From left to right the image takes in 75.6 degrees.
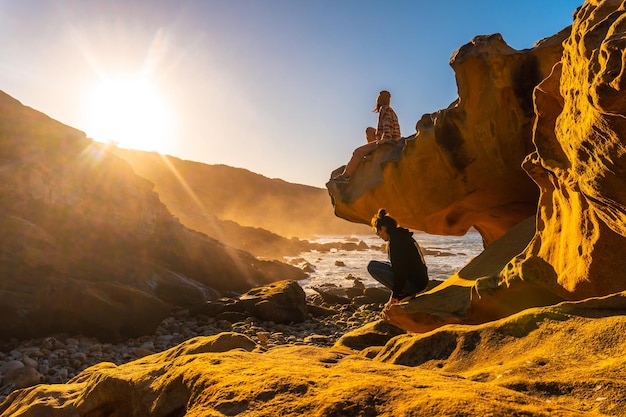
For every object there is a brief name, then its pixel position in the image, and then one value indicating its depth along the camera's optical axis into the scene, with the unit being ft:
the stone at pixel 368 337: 20.68
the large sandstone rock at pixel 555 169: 8.97
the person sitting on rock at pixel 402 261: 19.49
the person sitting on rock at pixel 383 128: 34.50
